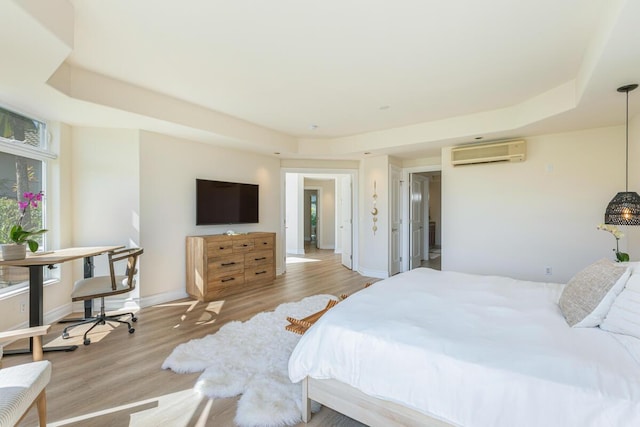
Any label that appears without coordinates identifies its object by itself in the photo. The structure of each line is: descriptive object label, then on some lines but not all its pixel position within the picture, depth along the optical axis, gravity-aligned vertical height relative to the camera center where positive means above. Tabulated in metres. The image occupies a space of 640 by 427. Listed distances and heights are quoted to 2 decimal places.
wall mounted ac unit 4.25 +0.88
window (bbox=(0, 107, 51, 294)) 3.01 +0.47
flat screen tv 4.66 +0.17
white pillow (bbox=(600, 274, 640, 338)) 1.46 -0.52
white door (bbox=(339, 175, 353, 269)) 6.62 -0.29
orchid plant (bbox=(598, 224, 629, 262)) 2.56 -0.32
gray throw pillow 1.61 -0.48
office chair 3.01 -0.78
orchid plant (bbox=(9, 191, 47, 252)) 2.68 -0.17
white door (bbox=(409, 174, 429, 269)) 6.41 -0.18
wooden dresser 4.29 -0.79
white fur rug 1.89 -1.25
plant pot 2.60 -0.34
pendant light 2.47 +0.01
